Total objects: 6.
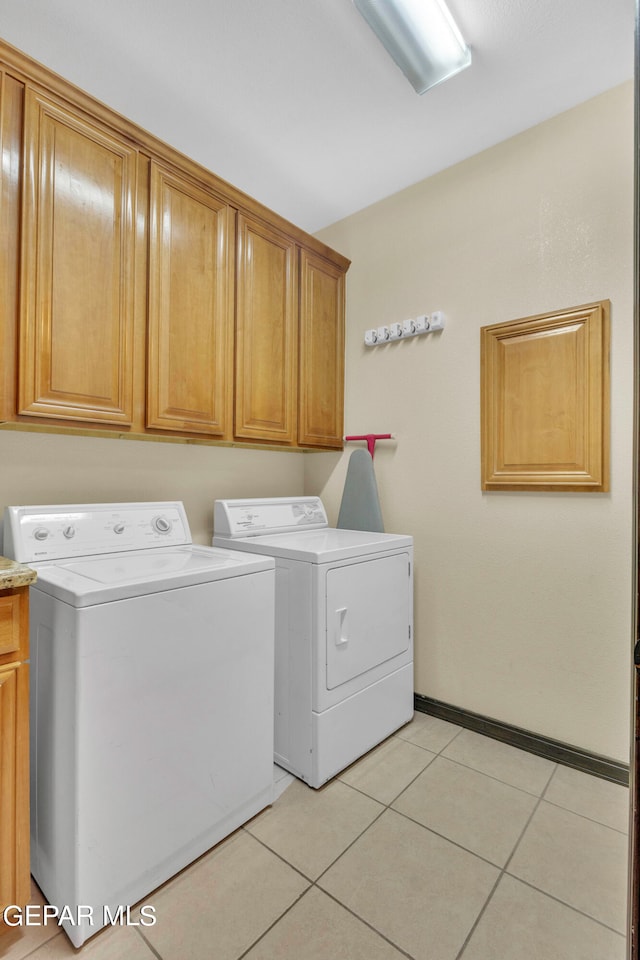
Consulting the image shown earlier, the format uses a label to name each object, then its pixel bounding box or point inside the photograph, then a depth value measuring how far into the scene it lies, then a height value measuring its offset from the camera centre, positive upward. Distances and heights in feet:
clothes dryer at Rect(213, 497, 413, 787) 5.92 -2.13
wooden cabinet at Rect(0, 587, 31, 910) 3.88 -2.24
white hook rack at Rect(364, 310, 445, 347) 7.73 +2.68
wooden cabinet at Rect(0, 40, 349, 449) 4.91 +2.55
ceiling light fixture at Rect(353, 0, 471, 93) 5.03 +5.05
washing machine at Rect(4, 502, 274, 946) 3.99 -2.16
